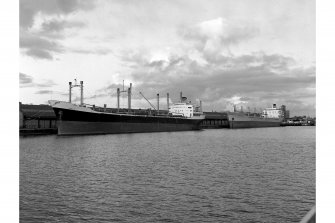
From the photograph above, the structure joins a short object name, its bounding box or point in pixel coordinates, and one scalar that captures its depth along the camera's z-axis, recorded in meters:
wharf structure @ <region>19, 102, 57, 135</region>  60.42
